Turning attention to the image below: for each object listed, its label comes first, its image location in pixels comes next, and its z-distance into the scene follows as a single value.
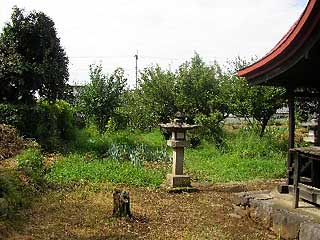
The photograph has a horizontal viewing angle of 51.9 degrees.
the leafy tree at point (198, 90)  15.78
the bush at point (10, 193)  5.46
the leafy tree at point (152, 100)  16.82
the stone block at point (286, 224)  5.03
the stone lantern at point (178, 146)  8.25
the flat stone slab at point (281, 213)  4.83
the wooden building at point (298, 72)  4.92
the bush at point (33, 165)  7.45
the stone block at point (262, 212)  5.62
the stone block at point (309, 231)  4.60
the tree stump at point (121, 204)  5.87
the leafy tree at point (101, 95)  15.72
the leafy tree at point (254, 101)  13.74
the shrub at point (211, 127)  14.81
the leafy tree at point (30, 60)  12.09
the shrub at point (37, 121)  11.33
